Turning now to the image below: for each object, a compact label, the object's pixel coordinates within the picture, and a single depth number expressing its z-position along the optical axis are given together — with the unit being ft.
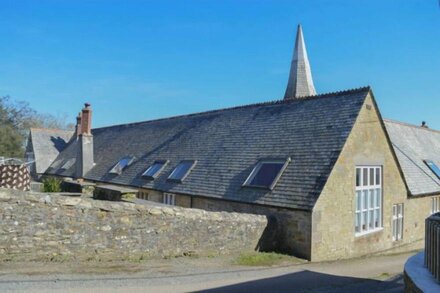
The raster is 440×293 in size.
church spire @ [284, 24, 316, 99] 97.55
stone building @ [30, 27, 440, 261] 44.45
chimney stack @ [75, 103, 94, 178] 93.35
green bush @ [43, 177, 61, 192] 70.18
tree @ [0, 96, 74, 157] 163.53
